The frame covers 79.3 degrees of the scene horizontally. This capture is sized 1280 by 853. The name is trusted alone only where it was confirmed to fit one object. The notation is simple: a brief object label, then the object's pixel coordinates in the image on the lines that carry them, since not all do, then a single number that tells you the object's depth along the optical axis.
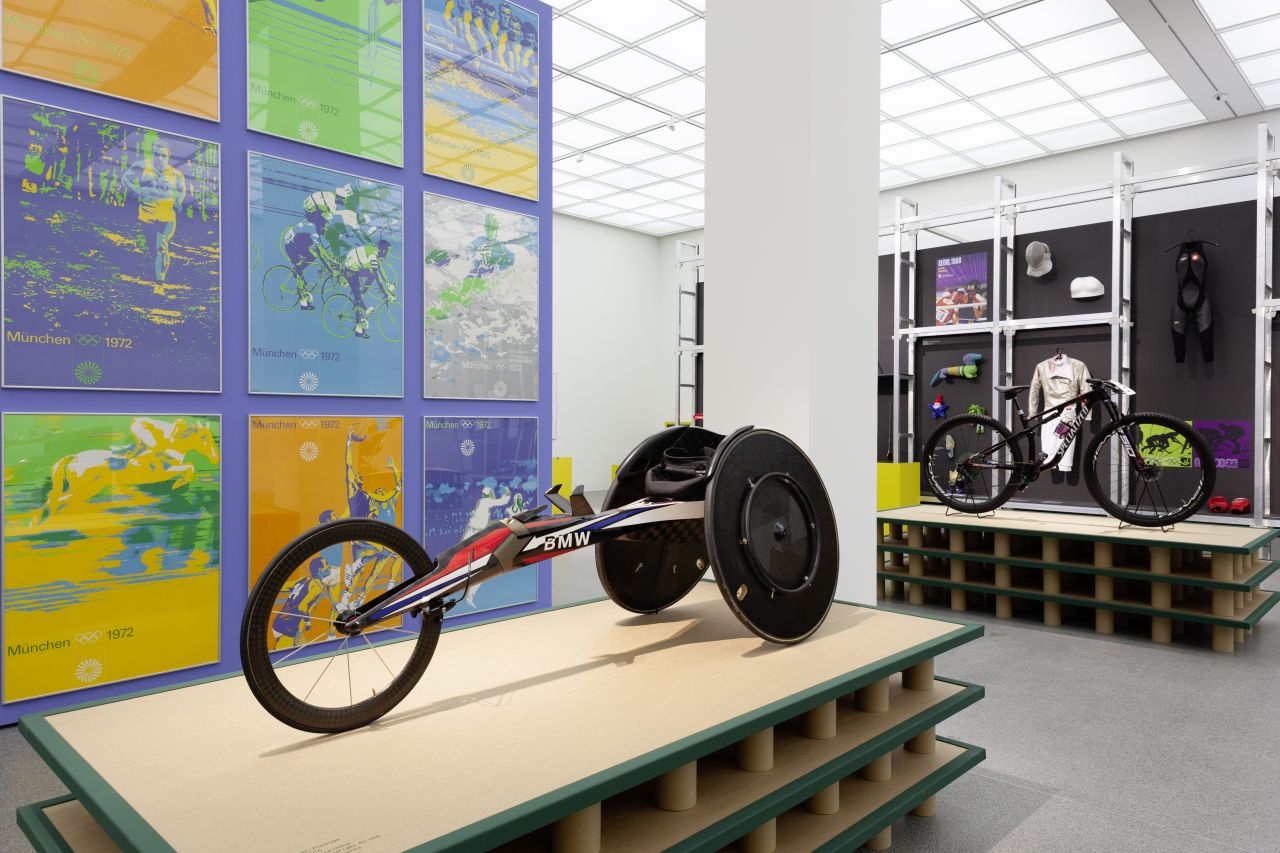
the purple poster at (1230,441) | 6.93
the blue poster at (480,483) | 3.55
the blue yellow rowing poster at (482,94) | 3.51
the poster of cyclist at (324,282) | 3.01
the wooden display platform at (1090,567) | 3.73
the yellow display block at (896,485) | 7.35
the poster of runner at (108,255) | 2.54
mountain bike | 4.16
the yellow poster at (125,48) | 2.55
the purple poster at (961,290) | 8.32
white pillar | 2.55
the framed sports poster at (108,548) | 2.55
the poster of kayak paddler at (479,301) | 3.53
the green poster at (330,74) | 3.00
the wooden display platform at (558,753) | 1.01
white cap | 7.43
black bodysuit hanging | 6.94
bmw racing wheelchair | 1.28
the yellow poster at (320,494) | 3.01
